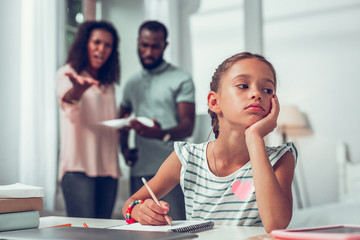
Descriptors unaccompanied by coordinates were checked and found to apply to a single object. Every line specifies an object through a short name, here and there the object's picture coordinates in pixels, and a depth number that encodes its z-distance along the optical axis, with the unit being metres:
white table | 0.82
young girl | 0.98
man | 2.41
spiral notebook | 0.86
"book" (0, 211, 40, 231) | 0.90
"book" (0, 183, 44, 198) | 0.92
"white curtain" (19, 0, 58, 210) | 2.50
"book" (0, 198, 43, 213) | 0.91
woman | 2.26
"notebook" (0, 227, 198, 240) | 0.74
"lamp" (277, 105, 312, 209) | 2.78
